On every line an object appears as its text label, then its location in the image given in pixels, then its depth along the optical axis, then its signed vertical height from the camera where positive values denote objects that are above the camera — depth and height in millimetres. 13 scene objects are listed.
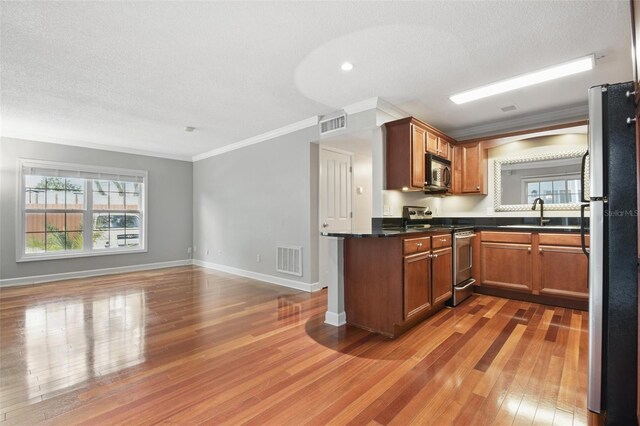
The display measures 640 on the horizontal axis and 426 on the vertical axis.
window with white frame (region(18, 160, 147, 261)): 5129 +123
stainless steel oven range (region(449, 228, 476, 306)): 3584 -642
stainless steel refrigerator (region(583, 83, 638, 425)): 1564 -240
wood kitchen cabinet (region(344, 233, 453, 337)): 2682 -638
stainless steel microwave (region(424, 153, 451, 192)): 3961 +542
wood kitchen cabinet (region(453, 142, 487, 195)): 4488 +659
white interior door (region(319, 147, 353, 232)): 4648 +379
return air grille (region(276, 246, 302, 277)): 4582 -710
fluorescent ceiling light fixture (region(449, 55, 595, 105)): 2752 +1333
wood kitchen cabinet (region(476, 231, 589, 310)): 3422 -670
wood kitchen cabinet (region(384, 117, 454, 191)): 3639 +753
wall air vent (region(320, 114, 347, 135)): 3994 +1226
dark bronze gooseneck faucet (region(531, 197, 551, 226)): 4109 +59
